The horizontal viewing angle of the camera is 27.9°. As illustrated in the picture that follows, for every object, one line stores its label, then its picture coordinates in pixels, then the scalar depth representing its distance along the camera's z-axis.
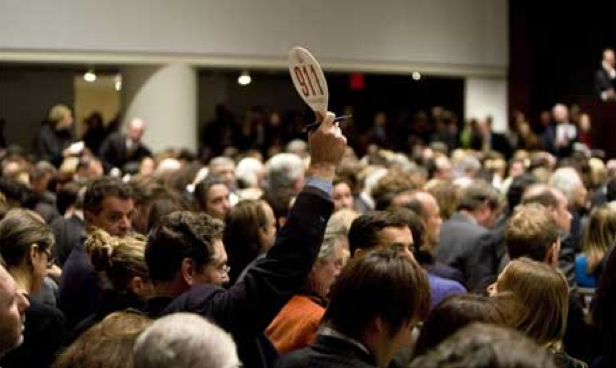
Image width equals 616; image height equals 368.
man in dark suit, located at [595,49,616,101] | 21.80
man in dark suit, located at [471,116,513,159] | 21.27
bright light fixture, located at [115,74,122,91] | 19.34
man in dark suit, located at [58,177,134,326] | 5.95
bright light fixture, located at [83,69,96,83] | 20.73
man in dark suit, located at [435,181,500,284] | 8.09
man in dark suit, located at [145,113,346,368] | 4.09
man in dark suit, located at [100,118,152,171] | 16.44
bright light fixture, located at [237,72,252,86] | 22.47
